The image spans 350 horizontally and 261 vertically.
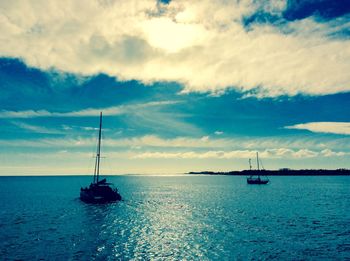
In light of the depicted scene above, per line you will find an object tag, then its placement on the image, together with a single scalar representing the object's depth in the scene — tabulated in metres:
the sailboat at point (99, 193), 66.12
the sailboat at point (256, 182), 158.27
